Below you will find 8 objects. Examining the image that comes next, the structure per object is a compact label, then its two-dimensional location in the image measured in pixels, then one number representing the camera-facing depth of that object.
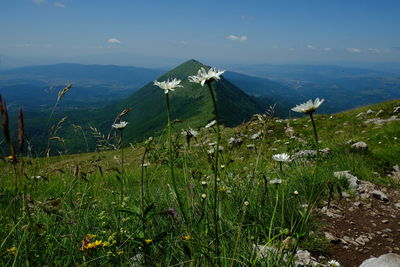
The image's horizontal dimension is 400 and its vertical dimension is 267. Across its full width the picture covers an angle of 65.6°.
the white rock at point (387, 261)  2.97
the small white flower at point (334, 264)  3.14
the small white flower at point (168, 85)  2.79
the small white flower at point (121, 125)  3.92
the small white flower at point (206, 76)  2.49
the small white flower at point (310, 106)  2.54
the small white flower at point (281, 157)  3.36
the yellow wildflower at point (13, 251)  2.94
